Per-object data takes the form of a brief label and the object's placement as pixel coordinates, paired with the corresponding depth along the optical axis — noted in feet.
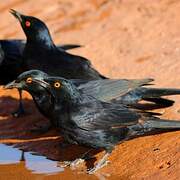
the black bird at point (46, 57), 36.09
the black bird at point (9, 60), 40.70
